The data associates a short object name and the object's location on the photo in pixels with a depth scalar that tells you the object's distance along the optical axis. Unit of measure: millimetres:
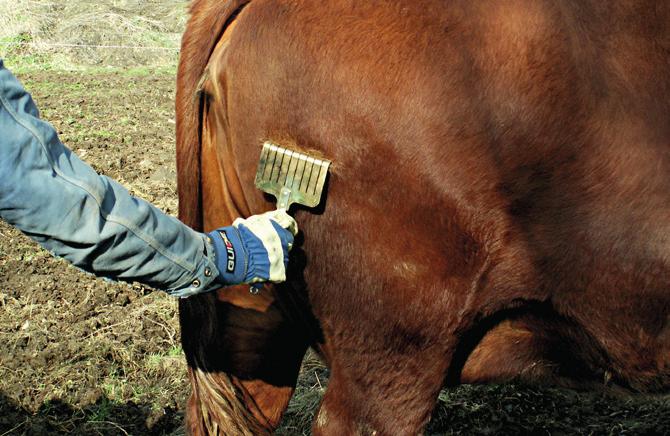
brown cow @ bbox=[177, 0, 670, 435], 1889
